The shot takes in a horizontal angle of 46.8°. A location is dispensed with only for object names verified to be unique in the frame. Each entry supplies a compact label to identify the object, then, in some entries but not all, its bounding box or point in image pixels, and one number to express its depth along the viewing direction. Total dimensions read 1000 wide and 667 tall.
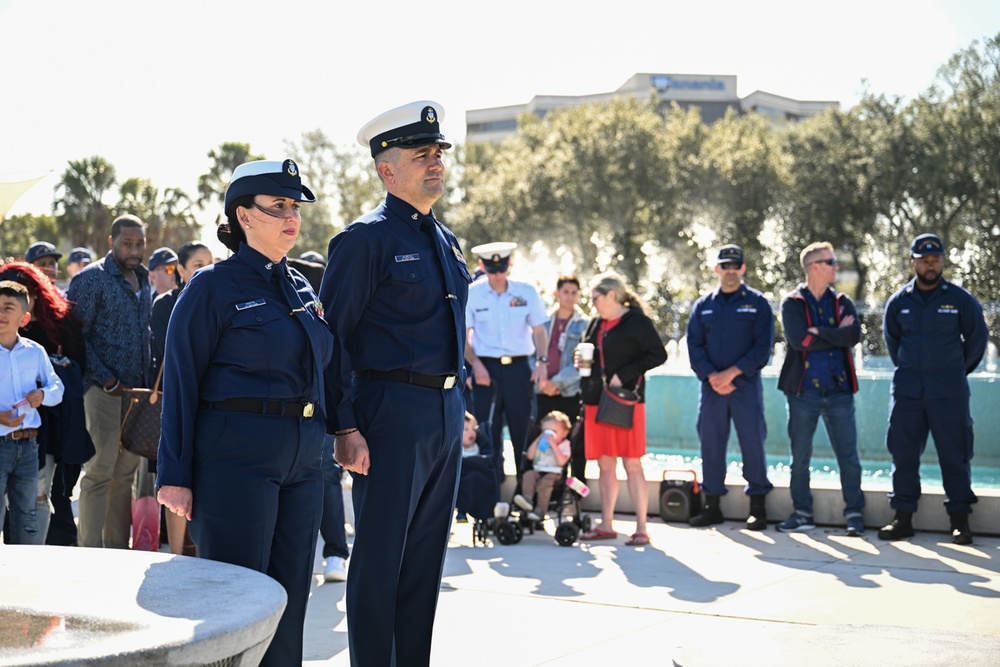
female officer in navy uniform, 3.70
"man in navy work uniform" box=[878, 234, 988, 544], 8.37
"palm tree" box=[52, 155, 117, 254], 52.75
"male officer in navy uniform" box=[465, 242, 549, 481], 9.56
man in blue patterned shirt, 7.50
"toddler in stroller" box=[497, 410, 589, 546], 8.73
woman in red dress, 8.62
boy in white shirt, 6.53
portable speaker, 9.38
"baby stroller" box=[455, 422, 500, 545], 8.47
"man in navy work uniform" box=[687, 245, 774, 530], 9.12
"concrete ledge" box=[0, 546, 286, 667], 2.33
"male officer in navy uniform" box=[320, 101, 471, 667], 4.11
